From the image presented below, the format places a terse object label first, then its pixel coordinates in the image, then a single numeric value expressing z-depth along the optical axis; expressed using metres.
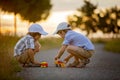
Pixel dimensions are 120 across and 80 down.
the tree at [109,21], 52.73
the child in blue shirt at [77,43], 9.62
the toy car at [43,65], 9.84
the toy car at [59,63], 9.70
